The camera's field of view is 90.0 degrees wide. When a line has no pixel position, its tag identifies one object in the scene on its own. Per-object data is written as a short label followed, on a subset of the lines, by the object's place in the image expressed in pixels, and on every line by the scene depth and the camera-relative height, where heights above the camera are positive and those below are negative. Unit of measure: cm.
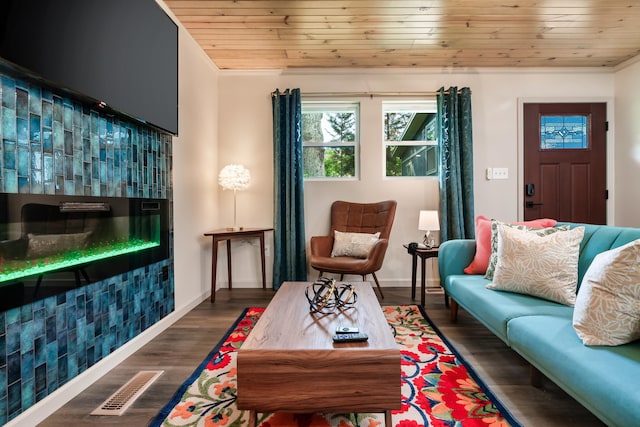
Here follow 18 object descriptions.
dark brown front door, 360 +49
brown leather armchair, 296 -23
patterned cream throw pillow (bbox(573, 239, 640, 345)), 121 -36
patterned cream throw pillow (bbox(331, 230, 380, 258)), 324 -35
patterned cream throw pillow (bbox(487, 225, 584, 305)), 174 -32
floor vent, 146 -90
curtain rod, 357 +131
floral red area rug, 136 -89
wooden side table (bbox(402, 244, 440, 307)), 289 -42
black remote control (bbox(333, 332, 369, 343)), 129 -51
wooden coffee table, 120 -64
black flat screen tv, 131 +83
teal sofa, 100 -54
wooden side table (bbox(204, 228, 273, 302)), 306 -25
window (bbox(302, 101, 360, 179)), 374 +80
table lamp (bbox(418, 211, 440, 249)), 310 -13
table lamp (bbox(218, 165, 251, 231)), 337 +36
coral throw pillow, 238 -31
